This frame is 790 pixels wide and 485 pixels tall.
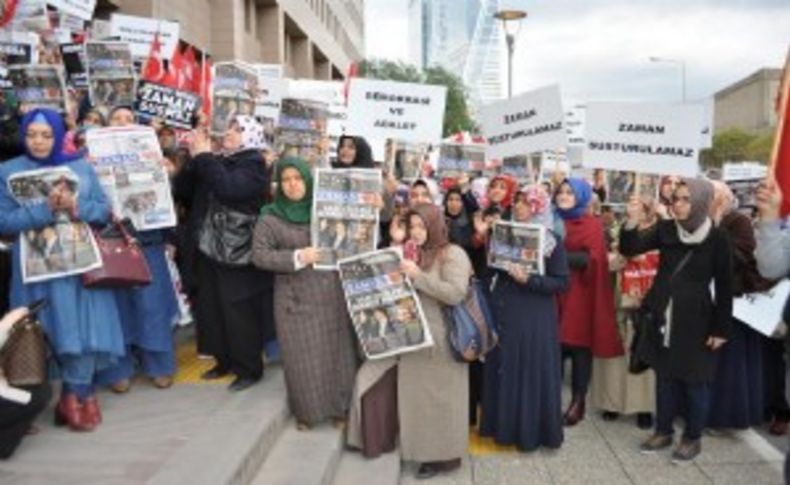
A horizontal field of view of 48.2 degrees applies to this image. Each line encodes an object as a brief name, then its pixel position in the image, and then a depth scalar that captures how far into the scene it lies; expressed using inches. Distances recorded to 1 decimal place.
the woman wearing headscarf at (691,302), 213.3
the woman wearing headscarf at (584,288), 243.6
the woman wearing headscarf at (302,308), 206.4
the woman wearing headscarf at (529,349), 222.7
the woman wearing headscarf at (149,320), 219.1
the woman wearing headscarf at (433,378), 207.0
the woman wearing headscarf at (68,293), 179.0
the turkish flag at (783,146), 144.5
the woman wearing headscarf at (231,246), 221.5
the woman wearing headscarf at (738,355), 237.5
